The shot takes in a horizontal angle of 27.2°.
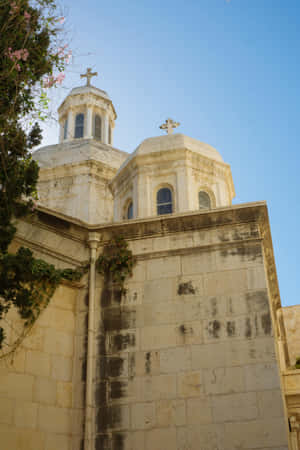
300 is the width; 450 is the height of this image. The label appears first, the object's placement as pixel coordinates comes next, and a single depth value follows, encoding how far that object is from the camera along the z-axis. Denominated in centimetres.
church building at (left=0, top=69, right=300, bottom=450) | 1095
